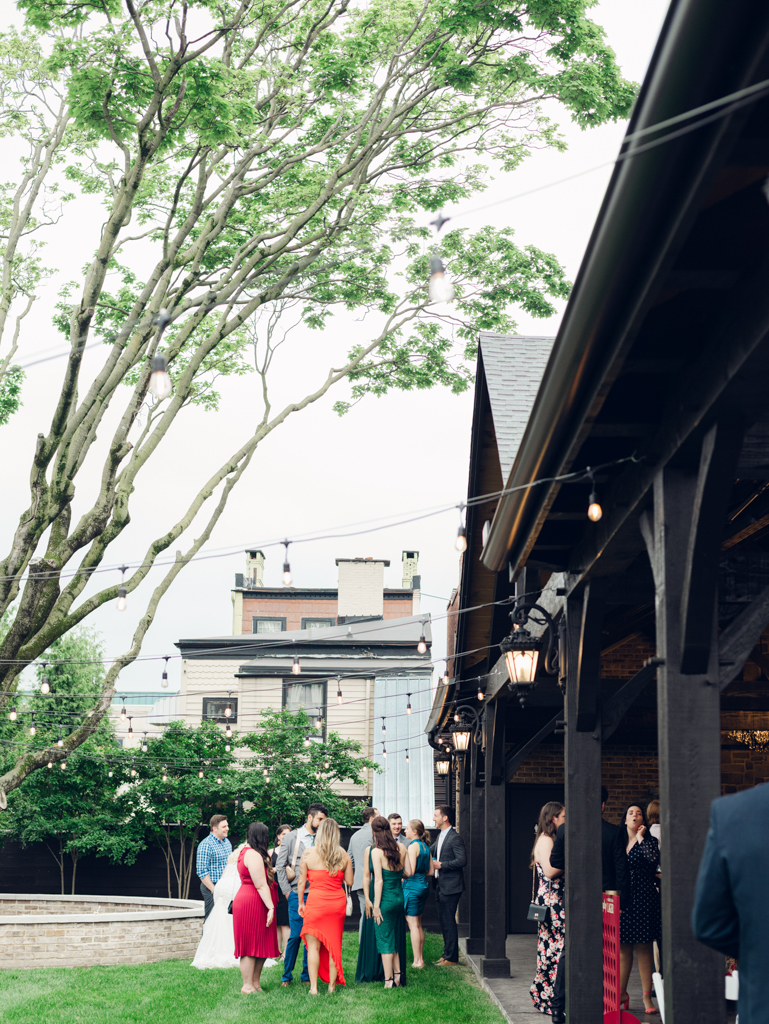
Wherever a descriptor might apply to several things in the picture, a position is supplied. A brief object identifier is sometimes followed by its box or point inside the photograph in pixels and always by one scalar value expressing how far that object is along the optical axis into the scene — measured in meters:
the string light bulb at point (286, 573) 8.11
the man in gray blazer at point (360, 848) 11.08
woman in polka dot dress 7.82
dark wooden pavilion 2.58
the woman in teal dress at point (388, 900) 9.43
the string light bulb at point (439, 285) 3.69
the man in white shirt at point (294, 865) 9.88
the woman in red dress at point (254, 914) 9.16
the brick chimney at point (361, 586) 33.19
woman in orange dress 9.10
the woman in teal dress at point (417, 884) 10.33
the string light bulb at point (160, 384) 5.32
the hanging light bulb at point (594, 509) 4.75
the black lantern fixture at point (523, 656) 6.79
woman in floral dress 7.45
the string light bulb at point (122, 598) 9.87
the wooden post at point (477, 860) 12.30
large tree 8.38
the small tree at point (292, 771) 17.88
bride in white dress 10.66
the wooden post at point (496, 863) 9.98
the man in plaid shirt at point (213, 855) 10.48
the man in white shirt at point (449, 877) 11.30
